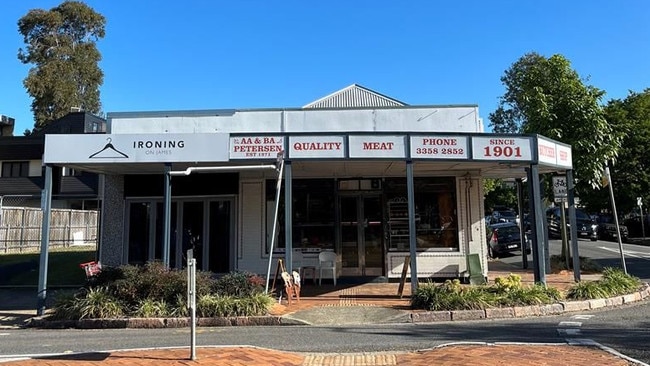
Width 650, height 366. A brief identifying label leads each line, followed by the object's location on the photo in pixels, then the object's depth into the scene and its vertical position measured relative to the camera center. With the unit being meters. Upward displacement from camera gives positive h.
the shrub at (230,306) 10.12 -1.23
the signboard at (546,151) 11.98 +1.98
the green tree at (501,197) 59.05 +4.57
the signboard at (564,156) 12.98 +2.00
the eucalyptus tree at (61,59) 41.94 +15.06
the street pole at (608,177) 13.58 +1.51
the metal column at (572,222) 13.28 +0.36
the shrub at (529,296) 10.41 -1.18
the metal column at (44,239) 11.00 +0.12
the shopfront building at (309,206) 14.70 +0.99
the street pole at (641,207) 29.61 +1.61
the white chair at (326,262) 14.45 -0.60
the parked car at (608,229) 31.97 +0.42
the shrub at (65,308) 10.46 -1.26
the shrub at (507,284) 11.01 -0.98
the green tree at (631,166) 31.62 +4.21
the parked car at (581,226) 31.09 +0.64
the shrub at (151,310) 10.16 -1.28
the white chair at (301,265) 14.63 -0.68
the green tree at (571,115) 16.31 +3.83
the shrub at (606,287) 11.12 -1.11
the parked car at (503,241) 23.22 -0.15
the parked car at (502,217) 37.39 +1.56
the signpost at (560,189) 14.38 +1.29
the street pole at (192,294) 6.57 -0.65
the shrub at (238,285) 10.77 -0.90
